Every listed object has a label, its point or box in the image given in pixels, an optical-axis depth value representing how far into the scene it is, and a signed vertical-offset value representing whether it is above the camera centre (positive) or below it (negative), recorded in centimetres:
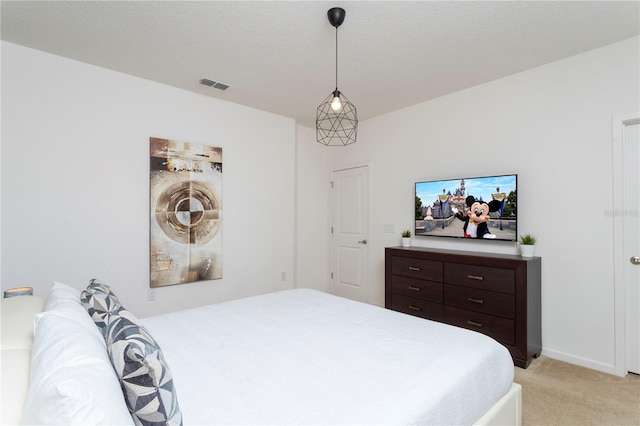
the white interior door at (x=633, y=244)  252 -22
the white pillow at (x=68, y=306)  122 -39
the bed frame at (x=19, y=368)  83 -48
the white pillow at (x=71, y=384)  73 -42
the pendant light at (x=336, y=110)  215 +134
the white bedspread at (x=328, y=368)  108 -64
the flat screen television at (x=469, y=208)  310 +8
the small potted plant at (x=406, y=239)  388 -28
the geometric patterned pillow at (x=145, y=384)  87 -48
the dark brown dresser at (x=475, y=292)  270 -73
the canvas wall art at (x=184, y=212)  334 +3
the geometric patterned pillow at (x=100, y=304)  138 -41
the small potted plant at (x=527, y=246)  291 -27
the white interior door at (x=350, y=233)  463 -27
